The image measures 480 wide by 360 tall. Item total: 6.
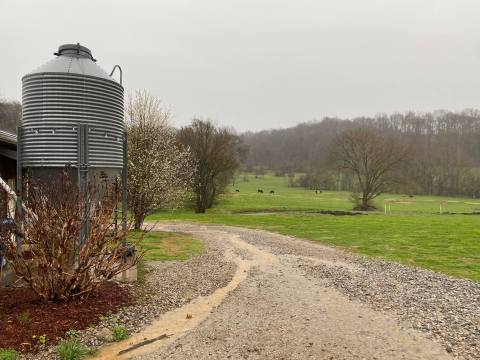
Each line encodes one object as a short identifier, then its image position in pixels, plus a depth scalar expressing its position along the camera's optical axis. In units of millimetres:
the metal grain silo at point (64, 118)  10398
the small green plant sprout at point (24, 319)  7341
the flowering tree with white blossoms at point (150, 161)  22641
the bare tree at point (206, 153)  37312
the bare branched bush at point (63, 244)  8047
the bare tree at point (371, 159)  41656
